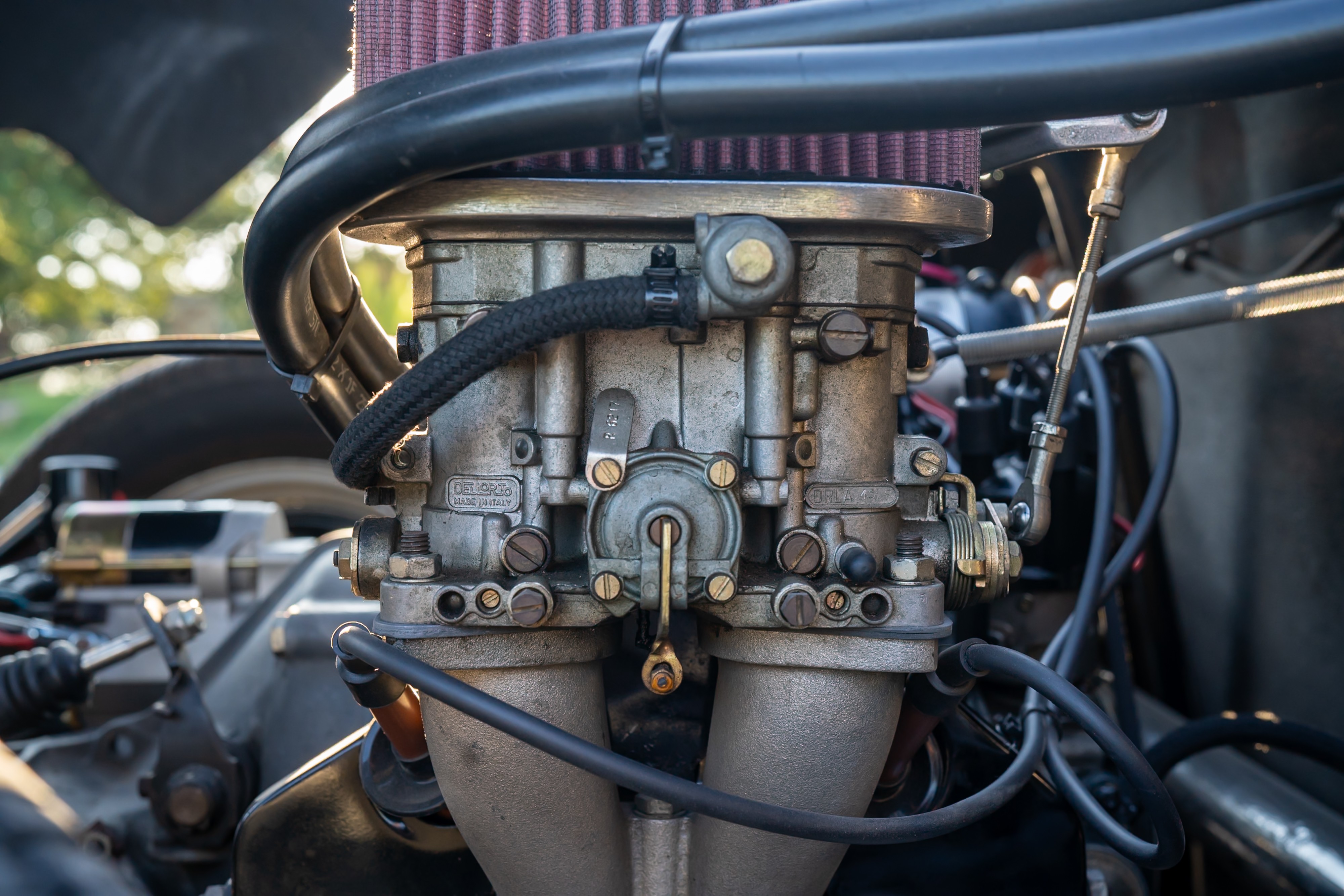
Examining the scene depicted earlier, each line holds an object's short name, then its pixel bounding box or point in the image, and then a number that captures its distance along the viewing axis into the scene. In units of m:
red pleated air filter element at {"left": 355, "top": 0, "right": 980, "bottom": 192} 0.69
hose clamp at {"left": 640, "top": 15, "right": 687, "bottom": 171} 0.55
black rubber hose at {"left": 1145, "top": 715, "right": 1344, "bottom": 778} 0.96
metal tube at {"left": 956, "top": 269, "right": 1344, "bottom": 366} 0.91
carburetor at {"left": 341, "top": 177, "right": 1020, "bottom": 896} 0.67
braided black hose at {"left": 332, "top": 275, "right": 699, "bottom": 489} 0.62
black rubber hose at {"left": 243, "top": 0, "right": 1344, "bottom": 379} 0.50
